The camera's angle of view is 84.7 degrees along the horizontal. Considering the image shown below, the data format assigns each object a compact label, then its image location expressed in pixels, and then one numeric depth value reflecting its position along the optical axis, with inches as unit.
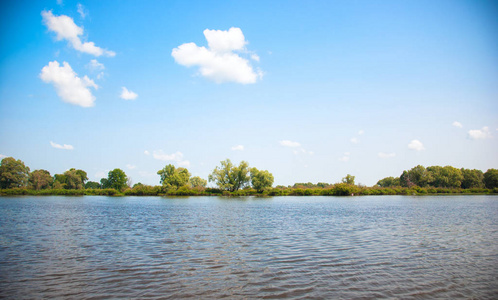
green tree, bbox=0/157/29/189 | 3794.3
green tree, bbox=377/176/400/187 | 6155.0
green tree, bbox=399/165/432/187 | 4507.9
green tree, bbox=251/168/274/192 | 4005.9
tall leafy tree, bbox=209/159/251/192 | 4087.1
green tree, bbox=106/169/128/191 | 4970.5
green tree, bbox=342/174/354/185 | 4019.9
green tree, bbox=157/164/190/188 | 4037.9
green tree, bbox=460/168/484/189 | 4704.7
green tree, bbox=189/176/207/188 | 5148.6
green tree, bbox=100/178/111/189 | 5138.8
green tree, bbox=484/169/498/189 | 4461.1
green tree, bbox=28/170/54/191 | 4035.4
